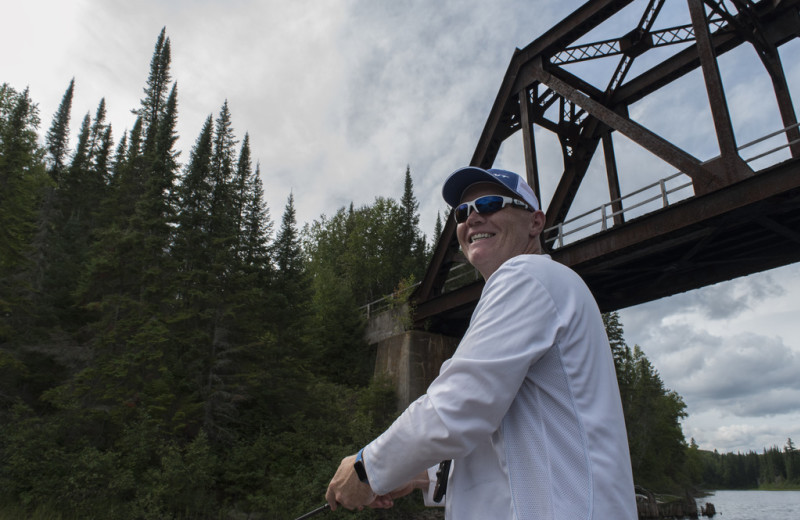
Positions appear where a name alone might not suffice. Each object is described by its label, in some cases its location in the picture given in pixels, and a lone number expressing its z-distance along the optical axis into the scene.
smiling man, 1.48
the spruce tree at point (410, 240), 55.97
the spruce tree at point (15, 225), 21.33
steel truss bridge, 12.05
